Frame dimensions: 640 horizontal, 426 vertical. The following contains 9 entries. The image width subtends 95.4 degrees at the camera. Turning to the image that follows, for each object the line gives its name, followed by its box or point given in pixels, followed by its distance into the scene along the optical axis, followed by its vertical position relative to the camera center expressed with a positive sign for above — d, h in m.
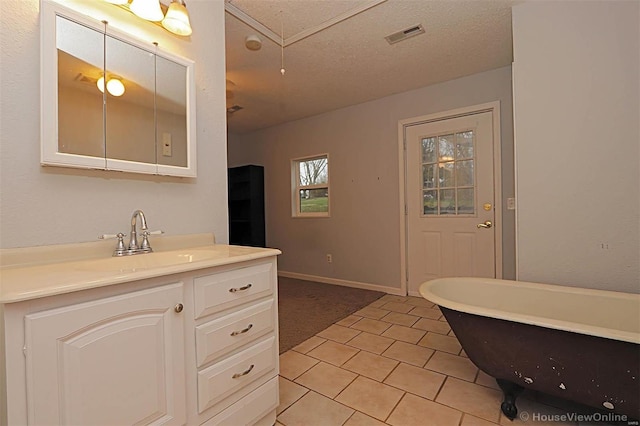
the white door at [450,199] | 3.02 +0.11
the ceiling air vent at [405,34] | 2.21 +1.38
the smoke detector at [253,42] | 2.21 +1.31
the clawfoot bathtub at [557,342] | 1.19 -0.64
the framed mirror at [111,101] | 1.15 +0.53
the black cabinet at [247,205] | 4.69 +0.12
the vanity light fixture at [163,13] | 1.37 +0.98
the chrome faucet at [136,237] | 1.33 -0.10
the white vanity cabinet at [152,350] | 0.76 -0.44
